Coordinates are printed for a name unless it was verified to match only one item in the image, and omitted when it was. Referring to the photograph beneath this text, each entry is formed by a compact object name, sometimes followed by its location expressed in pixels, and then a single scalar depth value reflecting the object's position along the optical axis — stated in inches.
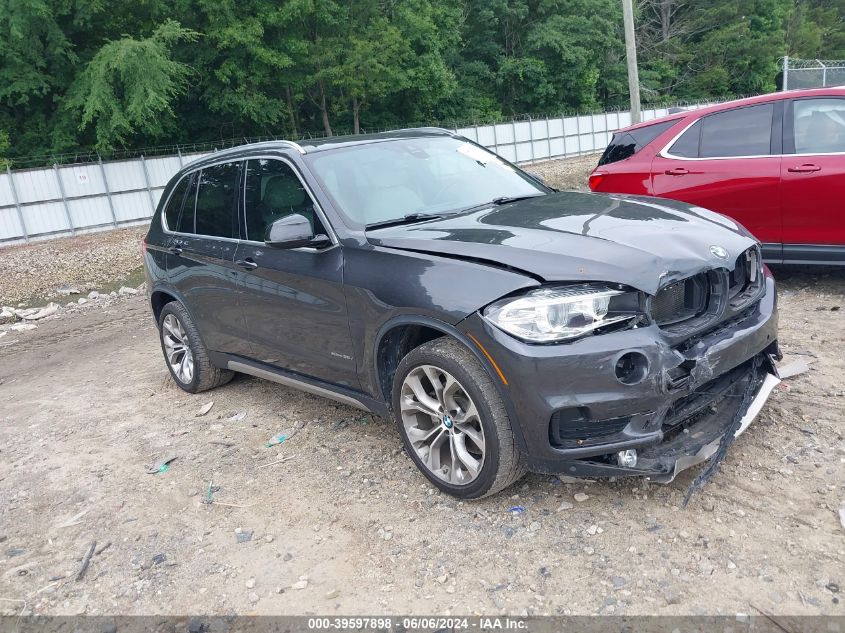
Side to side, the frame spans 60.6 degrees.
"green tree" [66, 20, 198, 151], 971.9
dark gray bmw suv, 123.0
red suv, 233.8
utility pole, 669.9
